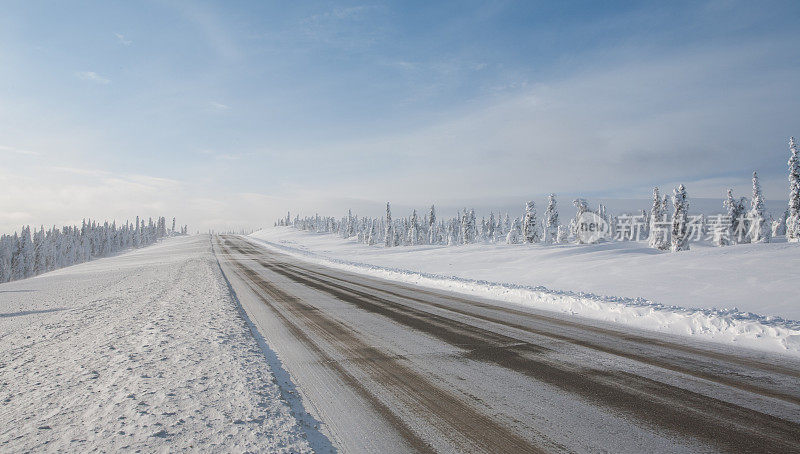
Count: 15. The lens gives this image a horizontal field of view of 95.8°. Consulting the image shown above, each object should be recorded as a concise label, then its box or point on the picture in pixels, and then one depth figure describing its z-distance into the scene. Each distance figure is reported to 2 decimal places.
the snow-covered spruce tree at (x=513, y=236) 67.69
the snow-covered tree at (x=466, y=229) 98.94
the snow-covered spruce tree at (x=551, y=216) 61.00
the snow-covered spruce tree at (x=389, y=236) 94.27
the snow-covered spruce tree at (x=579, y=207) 63.16
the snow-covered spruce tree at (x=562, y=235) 69.11
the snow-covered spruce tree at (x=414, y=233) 102.06
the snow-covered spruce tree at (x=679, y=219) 44.72
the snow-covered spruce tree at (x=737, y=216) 52.44
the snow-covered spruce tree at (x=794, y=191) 39.97
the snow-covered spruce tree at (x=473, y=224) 117.06
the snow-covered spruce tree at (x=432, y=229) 116.69
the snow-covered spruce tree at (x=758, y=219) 49.91
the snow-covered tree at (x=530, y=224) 55.93
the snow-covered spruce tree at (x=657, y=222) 53.57
